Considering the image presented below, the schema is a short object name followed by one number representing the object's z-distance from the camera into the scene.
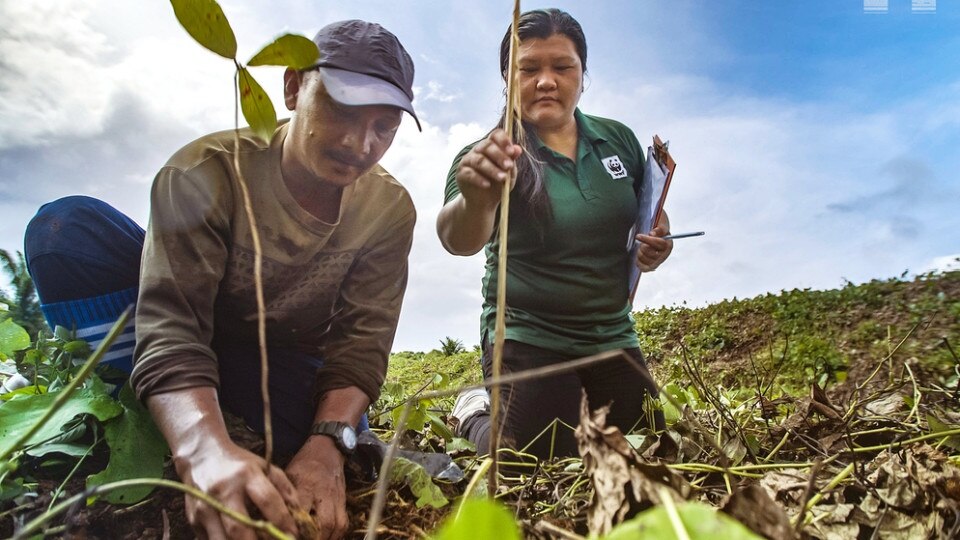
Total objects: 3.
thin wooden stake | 0.46
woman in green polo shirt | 1.56
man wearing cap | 0.87
